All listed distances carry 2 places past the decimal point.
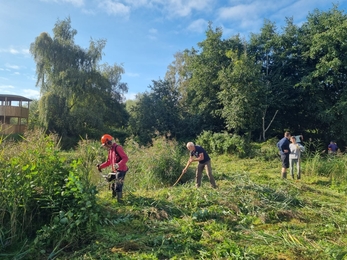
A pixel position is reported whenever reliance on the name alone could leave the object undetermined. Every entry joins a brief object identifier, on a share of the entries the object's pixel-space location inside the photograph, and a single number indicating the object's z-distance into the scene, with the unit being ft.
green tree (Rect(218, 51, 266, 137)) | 49.62
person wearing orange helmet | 17.70
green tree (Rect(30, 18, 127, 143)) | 67.31
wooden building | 72.84
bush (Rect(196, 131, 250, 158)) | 46.63
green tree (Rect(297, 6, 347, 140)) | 49.60
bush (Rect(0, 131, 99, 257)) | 12.41
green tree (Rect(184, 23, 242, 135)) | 61.16
